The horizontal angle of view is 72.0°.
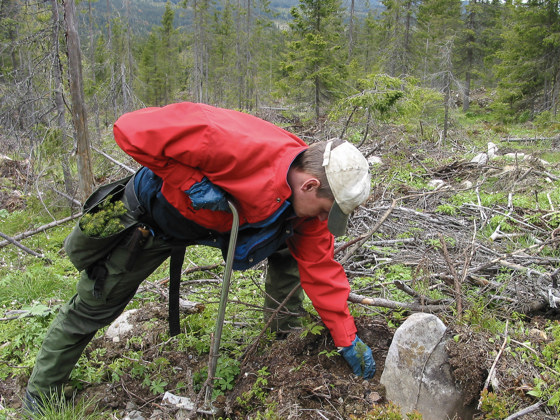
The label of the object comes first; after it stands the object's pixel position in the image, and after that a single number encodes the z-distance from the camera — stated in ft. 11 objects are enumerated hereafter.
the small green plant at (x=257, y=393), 7.88
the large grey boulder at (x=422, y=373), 7.47
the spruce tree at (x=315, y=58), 49.73
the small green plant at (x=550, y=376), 6.68
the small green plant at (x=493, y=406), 6.39
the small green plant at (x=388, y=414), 5.96
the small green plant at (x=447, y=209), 18.79
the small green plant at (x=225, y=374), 8.84
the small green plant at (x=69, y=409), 8.02
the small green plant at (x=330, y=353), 8.73
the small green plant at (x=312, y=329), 8.68
